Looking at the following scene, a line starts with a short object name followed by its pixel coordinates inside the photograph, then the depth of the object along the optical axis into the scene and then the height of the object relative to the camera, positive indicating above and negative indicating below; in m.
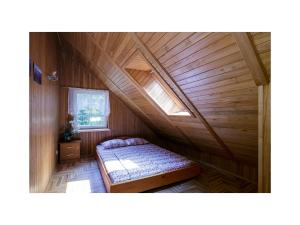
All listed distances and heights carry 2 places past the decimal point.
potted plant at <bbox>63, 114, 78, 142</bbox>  3.42 -0.48
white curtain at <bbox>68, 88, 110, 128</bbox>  3.64 +0.29
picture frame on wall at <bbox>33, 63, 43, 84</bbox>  1.52 +0.42
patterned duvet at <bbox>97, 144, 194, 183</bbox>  2.11 -0.90
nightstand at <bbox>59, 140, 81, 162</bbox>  3.24 -0.91
